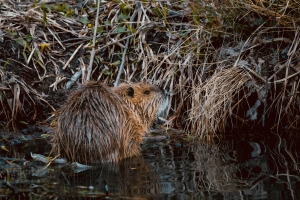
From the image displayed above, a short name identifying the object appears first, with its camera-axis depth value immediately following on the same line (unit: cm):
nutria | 800
